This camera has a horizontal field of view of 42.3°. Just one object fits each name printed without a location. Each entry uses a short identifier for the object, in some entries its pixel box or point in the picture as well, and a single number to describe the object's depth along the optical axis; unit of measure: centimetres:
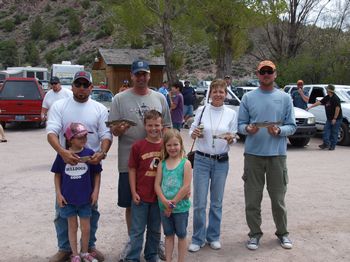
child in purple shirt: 414
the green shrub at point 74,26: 9031
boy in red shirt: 418
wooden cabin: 3866
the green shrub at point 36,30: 9198
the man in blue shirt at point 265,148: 484
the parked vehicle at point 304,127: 1275
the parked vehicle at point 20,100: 1639
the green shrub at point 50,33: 8925
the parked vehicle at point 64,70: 2867
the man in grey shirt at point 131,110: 433
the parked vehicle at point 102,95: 1779
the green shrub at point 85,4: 10419
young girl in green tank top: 408
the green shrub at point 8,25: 9869
